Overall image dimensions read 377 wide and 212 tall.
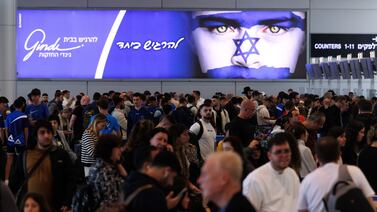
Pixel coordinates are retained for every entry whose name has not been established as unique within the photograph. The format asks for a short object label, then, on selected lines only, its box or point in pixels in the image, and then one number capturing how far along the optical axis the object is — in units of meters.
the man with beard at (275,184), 9.54
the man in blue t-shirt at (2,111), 21.65
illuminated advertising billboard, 44.05
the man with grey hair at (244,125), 15.67
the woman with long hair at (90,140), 15.31
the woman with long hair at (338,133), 13.33
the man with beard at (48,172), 11.75
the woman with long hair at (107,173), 10.13
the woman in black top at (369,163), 12.47
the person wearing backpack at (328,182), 8.69
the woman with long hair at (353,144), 14.08
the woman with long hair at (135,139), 12.59
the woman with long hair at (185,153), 13.00
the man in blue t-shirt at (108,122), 17.07
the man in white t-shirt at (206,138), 18.00
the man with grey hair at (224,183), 6.46
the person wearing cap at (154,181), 8.29
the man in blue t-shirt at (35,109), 23.15
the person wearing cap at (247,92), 29.88
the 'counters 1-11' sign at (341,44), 44.47
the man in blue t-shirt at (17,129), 19.92
